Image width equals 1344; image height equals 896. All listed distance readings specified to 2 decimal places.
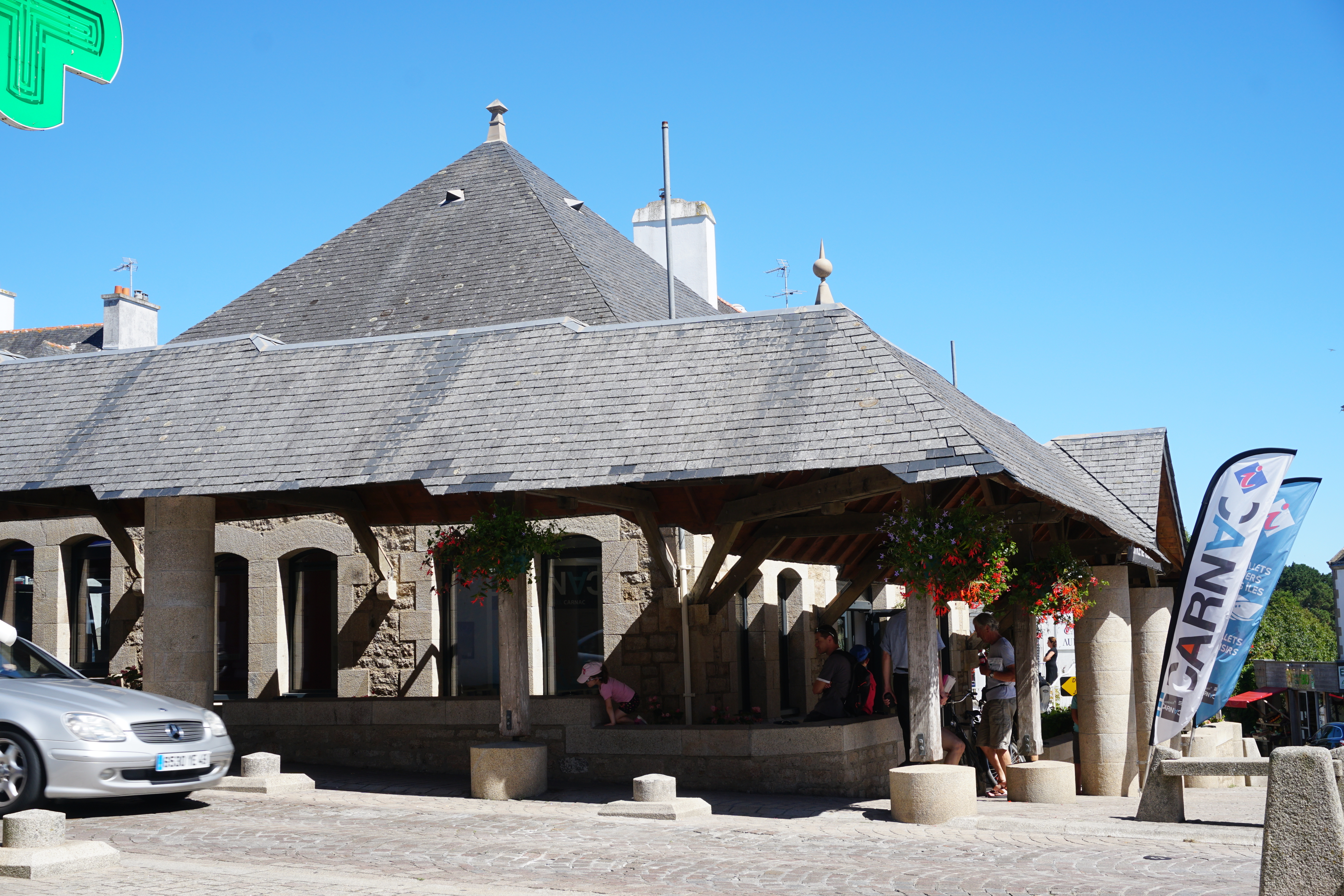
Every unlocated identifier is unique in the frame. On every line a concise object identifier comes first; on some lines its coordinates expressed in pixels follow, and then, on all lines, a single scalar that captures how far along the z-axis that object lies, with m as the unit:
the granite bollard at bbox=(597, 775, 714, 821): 9.46
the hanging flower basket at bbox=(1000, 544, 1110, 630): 11.80
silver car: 8.33
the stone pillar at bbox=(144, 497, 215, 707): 11.68
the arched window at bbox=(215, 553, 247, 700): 17.27
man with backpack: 12.43
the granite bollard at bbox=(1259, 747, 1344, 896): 5.24
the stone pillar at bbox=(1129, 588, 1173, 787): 15.70
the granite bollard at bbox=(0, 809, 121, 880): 6.65
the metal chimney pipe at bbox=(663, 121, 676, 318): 16.78
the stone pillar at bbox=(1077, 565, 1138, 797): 12.85
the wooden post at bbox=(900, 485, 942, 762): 9.91
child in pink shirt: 12.38
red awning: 36.22
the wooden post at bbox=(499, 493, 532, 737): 11.09
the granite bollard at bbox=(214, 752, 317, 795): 10.55
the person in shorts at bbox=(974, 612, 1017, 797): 12.23
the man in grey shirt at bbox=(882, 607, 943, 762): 13.66
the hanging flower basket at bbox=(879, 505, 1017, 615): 9.44
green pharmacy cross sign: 5.04
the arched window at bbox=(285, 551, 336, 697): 16.92
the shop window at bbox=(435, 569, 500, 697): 16.41
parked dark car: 28.97
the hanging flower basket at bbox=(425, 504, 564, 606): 10.68
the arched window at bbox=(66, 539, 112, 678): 17.75
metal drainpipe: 14.77
